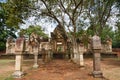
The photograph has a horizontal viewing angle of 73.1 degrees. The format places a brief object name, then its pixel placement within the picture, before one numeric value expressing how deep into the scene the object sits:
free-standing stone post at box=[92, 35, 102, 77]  4.73
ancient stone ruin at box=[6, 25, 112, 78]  4.77
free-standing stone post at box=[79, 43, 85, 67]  6.43
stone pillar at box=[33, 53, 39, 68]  7.13
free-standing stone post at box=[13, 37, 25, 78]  4.85
